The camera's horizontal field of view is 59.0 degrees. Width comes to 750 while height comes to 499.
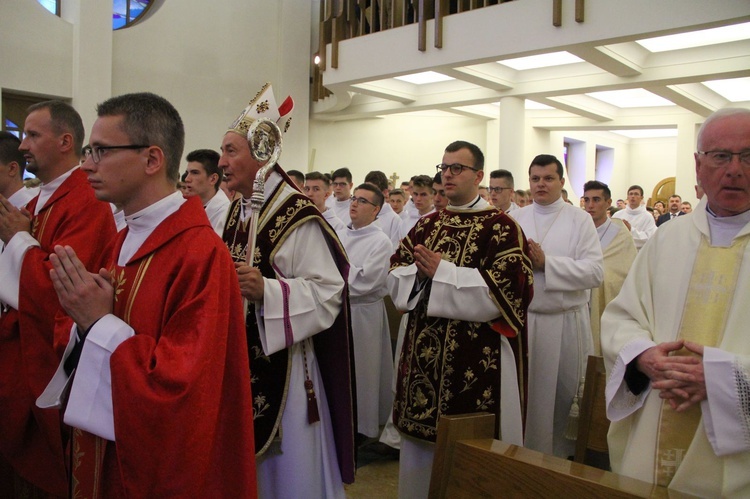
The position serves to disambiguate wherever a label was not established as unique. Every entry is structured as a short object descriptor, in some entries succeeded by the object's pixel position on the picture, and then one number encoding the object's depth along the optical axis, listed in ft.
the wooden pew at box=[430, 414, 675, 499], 5.72
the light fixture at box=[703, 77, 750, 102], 45.50
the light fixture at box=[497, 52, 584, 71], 39.22
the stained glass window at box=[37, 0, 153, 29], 43.37
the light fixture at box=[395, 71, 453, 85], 47.30
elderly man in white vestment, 6.85
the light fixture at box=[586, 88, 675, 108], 51.90
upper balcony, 29.57
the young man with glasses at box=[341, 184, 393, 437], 17.72
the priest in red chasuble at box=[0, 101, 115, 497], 9.45
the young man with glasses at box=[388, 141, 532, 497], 11.72
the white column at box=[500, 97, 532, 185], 44.09
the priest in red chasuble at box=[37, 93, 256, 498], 6.09
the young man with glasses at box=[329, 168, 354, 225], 28.07
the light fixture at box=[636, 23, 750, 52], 33.81
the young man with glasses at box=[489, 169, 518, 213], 22.47
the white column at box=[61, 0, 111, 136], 37.58
